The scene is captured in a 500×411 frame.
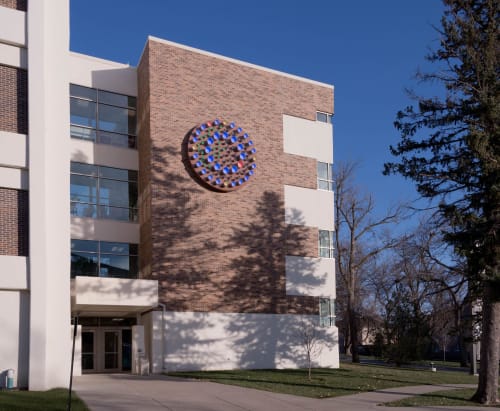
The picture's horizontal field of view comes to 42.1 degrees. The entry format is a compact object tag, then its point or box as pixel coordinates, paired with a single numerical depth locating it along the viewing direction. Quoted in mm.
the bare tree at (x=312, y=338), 32031
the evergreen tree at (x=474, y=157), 18672
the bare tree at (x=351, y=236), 41625
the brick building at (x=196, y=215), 28688
